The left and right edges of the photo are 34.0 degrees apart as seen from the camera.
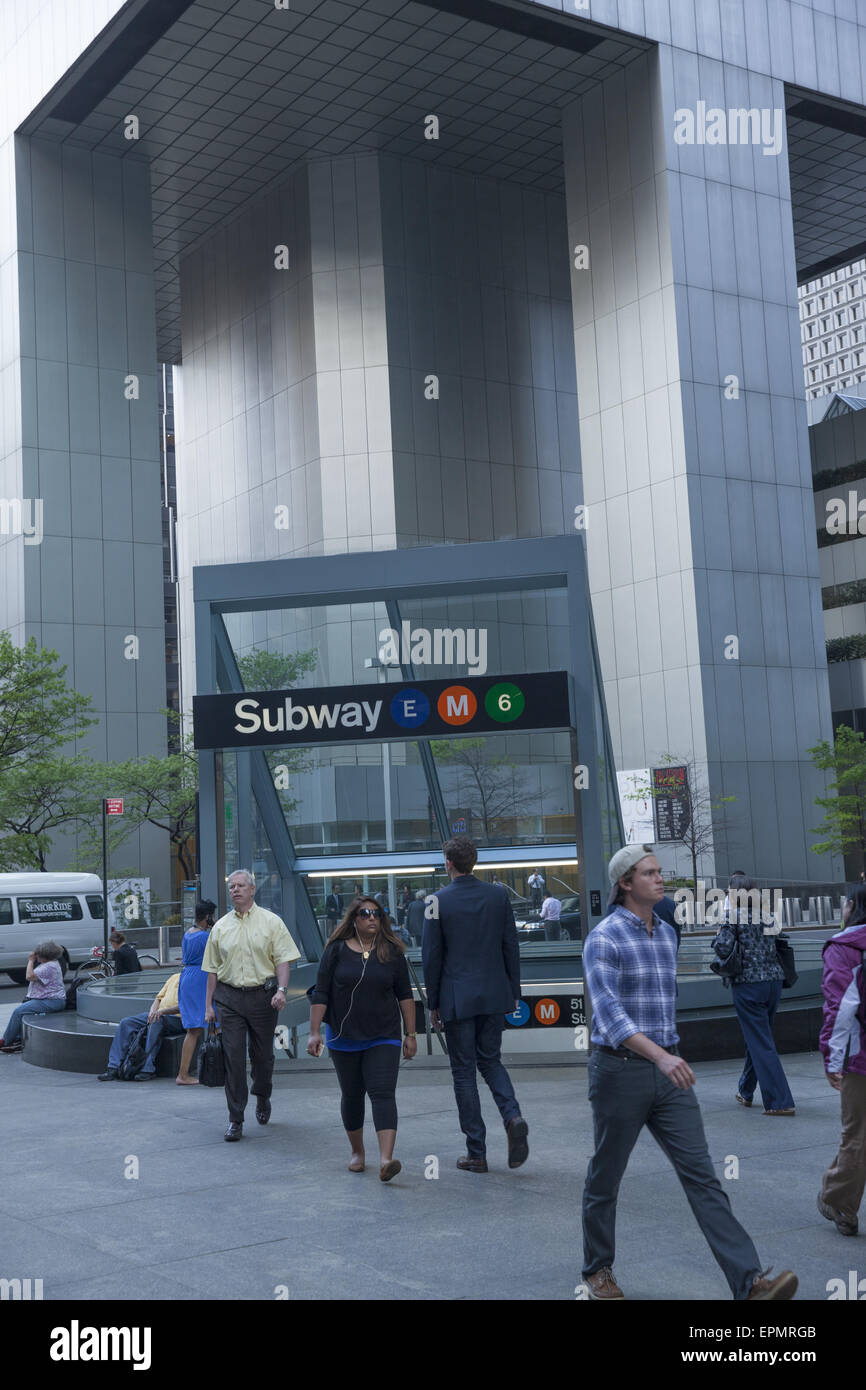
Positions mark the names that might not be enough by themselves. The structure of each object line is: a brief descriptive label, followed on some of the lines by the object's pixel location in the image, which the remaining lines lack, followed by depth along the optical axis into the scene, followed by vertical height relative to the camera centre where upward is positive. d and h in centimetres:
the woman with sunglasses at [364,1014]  803 -101
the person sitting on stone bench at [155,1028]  1267 -164
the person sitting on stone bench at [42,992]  1579 -160
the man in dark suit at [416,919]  1341 -80
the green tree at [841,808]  3734 +16
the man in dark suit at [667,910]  1043 -65
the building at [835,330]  14038 +4884
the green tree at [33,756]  3638 +254
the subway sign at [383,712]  1200 +106
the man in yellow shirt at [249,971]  966 -88
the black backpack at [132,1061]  1262 -191
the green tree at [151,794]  3953 +152
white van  2906 -136
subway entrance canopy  1222 +100
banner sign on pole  3481 +48
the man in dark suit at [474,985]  809 -88
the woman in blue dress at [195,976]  1195 -111
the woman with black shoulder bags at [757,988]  924 -111
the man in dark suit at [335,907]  1410 -69
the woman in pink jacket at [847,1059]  639 -111
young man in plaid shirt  541 -93
